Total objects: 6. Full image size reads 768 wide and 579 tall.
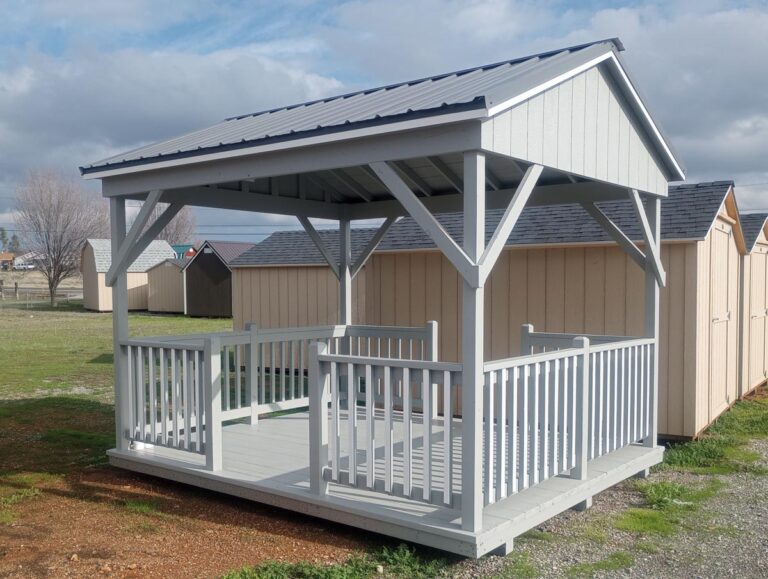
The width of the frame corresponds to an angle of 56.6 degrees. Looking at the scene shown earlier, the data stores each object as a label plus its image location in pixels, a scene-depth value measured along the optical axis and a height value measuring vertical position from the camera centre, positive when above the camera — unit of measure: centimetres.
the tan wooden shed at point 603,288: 746 -21
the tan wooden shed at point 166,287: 2970 -60
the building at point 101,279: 3028 -25
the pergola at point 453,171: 406 +79
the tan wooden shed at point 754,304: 1009 -52
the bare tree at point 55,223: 3512 +268
